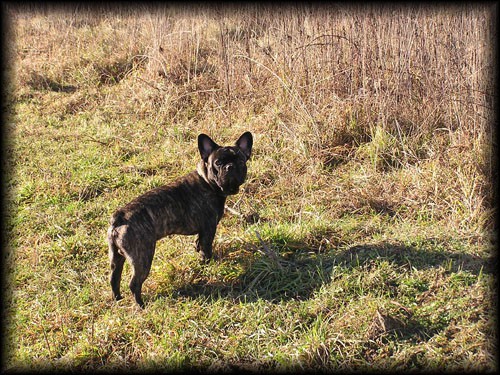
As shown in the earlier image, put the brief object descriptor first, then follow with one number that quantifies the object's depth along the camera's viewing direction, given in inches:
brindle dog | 162.9
